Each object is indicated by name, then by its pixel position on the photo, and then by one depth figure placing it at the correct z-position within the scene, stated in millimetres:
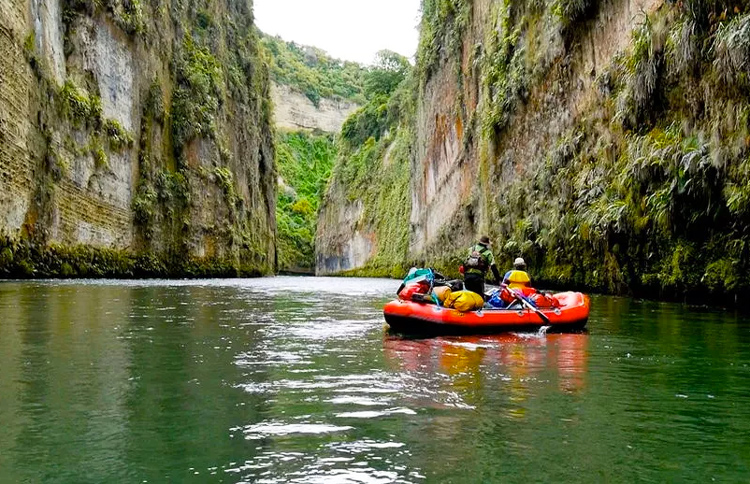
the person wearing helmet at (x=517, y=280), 10016
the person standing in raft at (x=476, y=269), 9258
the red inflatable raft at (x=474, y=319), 8305
